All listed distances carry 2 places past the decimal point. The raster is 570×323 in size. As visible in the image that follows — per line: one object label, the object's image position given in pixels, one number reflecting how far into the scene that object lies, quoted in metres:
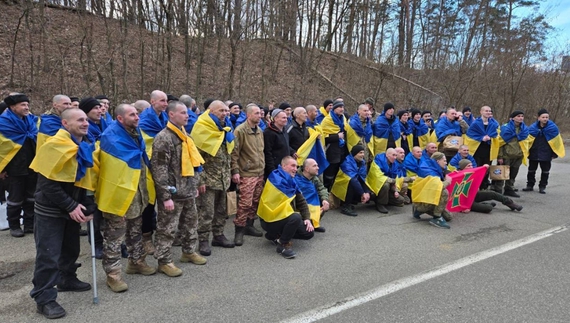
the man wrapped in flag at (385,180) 7.34
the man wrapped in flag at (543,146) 9.20
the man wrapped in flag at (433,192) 6.23
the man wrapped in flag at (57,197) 3.28
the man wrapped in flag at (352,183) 7.11
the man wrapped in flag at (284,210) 5.00
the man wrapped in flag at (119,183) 3.78
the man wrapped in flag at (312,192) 5.63
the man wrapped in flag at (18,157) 5.35
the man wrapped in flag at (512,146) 8.88
